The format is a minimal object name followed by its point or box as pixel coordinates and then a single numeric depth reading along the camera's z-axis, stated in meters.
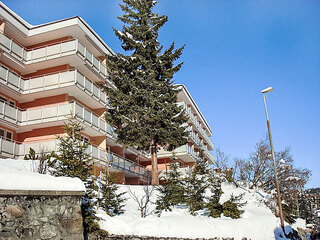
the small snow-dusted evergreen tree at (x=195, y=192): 16.50
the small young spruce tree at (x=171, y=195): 15.88
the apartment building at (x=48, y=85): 22.92
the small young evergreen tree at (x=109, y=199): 13.36
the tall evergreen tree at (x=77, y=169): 11.14
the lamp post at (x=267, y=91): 18.94
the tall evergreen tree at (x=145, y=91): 23.75
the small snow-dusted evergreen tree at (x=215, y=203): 16.09
